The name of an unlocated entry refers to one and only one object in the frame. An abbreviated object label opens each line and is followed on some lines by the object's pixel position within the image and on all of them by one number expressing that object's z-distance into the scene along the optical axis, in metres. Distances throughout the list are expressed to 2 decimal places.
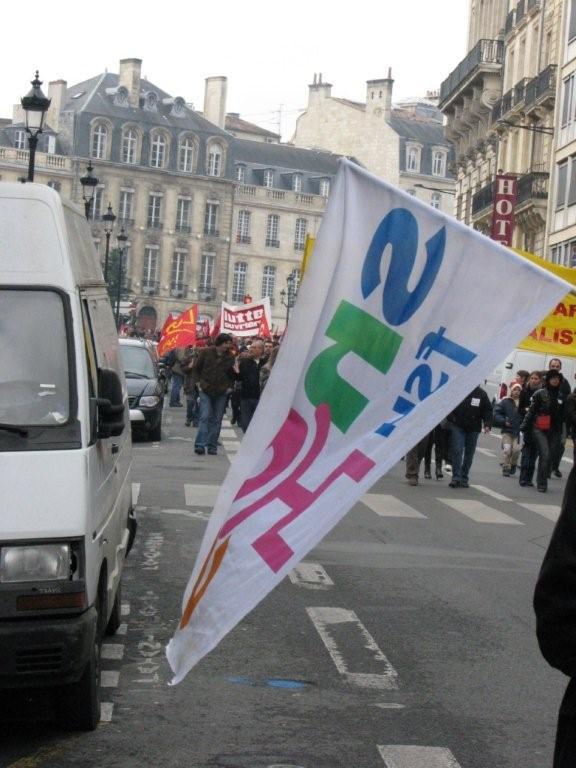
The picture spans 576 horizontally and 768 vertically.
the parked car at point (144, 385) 26.03
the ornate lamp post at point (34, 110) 21.66
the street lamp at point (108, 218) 46.41
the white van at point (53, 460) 6.18
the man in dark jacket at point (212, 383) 23.78
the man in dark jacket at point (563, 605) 3.28
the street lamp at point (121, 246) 52.20
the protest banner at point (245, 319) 46.12
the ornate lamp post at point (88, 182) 33.00
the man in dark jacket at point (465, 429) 21.83
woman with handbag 22.86
